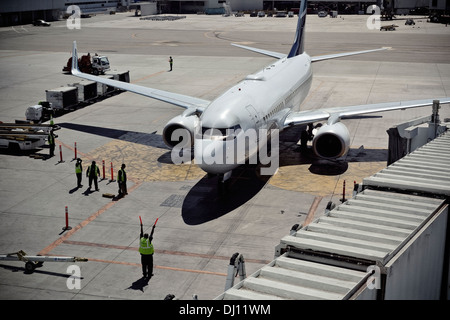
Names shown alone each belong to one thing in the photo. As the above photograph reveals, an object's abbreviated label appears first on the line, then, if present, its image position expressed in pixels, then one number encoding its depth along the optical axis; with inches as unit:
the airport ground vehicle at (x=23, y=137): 1446.9
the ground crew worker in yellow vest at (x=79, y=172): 1188.5
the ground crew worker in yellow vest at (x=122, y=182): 1138.0
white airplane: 1064.2
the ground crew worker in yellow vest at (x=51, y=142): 1405.0
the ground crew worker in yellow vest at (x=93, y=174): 1183.6
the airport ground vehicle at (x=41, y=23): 5044.3
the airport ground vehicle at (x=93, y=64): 2554.1
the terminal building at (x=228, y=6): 5812.0
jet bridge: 454.9
